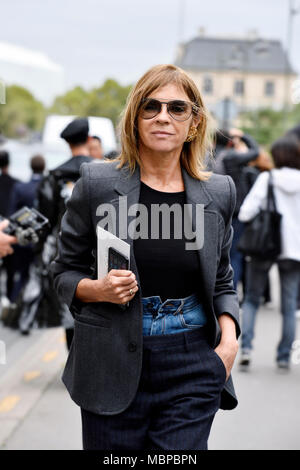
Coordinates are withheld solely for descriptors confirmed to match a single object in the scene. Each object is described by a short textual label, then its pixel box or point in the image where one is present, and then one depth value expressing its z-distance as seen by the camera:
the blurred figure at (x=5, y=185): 9.56
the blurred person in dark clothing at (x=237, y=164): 7.54
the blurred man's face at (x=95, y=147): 6.48
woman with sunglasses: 2.59
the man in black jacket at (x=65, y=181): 5.16
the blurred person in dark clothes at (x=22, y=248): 8.18
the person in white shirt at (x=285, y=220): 6.46
